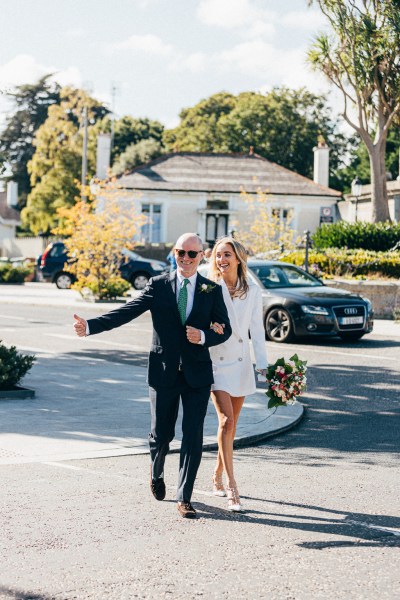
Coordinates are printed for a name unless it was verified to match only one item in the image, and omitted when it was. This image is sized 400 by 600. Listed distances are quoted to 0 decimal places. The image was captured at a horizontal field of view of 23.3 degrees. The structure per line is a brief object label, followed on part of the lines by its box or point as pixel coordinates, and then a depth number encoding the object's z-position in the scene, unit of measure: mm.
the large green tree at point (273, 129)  68875
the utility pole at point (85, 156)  51312
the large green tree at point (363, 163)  70938
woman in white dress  6668
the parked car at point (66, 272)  38031
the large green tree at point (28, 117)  84875
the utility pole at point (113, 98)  73625
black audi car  17953
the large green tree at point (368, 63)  32062
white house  48281
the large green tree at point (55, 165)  59969
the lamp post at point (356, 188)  38594
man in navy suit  6262
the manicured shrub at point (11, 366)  11086
